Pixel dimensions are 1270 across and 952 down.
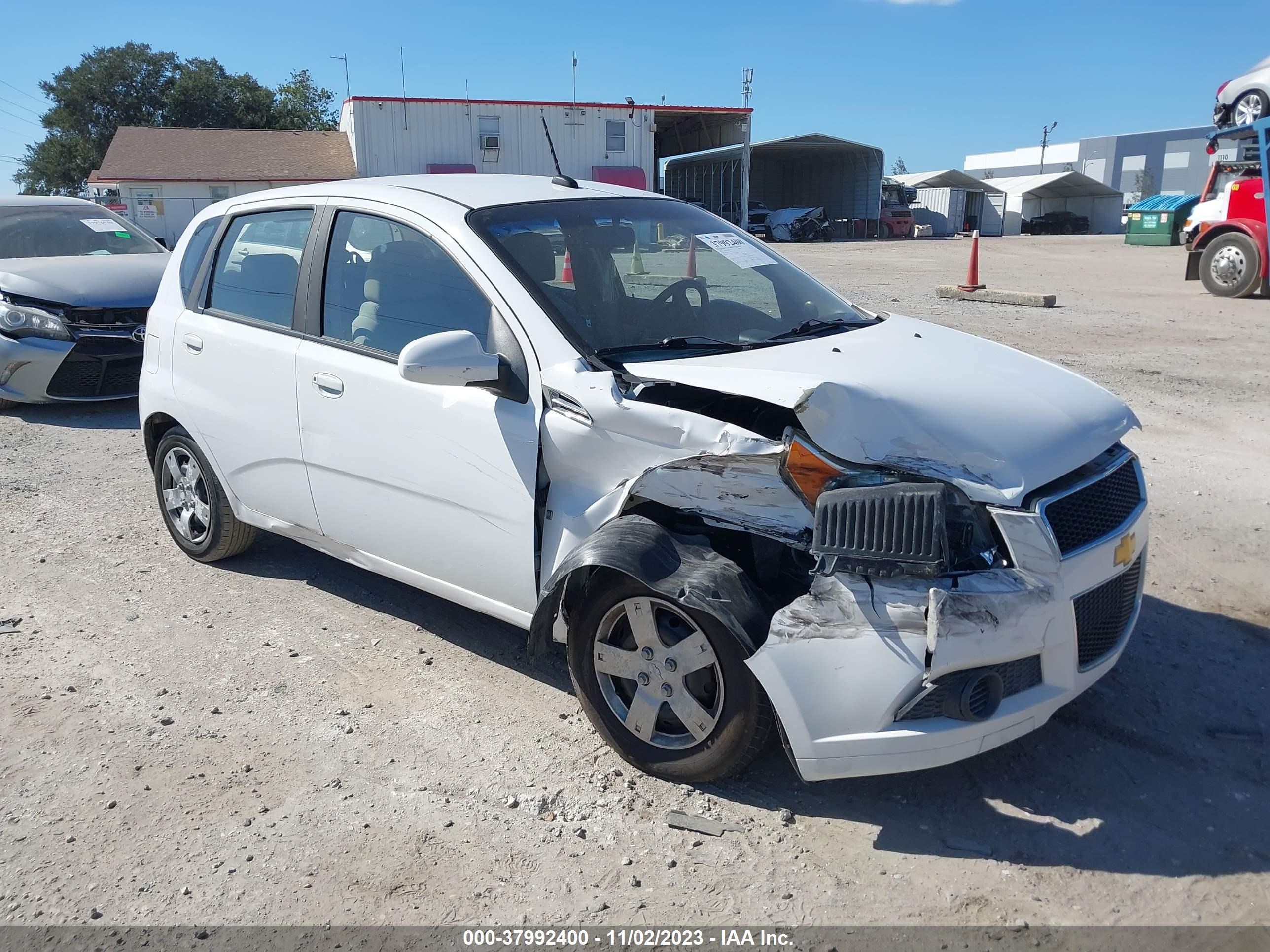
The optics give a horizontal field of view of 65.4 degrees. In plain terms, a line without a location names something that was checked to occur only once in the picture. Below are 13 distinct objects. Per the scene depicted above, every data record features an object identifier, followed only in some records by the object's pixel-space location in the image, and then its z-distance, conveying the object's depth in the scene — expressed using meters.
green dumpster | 33.75
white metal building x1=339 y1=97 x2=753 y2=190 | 37.44
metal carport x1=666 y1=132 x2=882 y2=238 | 50.94
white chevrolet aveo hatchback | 2.68
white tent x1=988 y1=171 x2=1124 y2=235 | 58.19
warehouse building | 68.94
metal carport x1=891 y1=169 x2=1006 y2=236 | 56.38
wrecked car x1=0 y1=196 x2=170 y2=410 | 8.18
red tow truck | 14.62
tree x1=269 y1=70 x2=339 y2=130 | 64.69
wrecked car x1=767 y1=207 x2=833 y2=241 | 46.22
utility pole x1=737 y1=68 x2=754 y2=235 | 41.03
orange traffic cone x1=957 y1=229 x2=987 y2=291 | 16.06
